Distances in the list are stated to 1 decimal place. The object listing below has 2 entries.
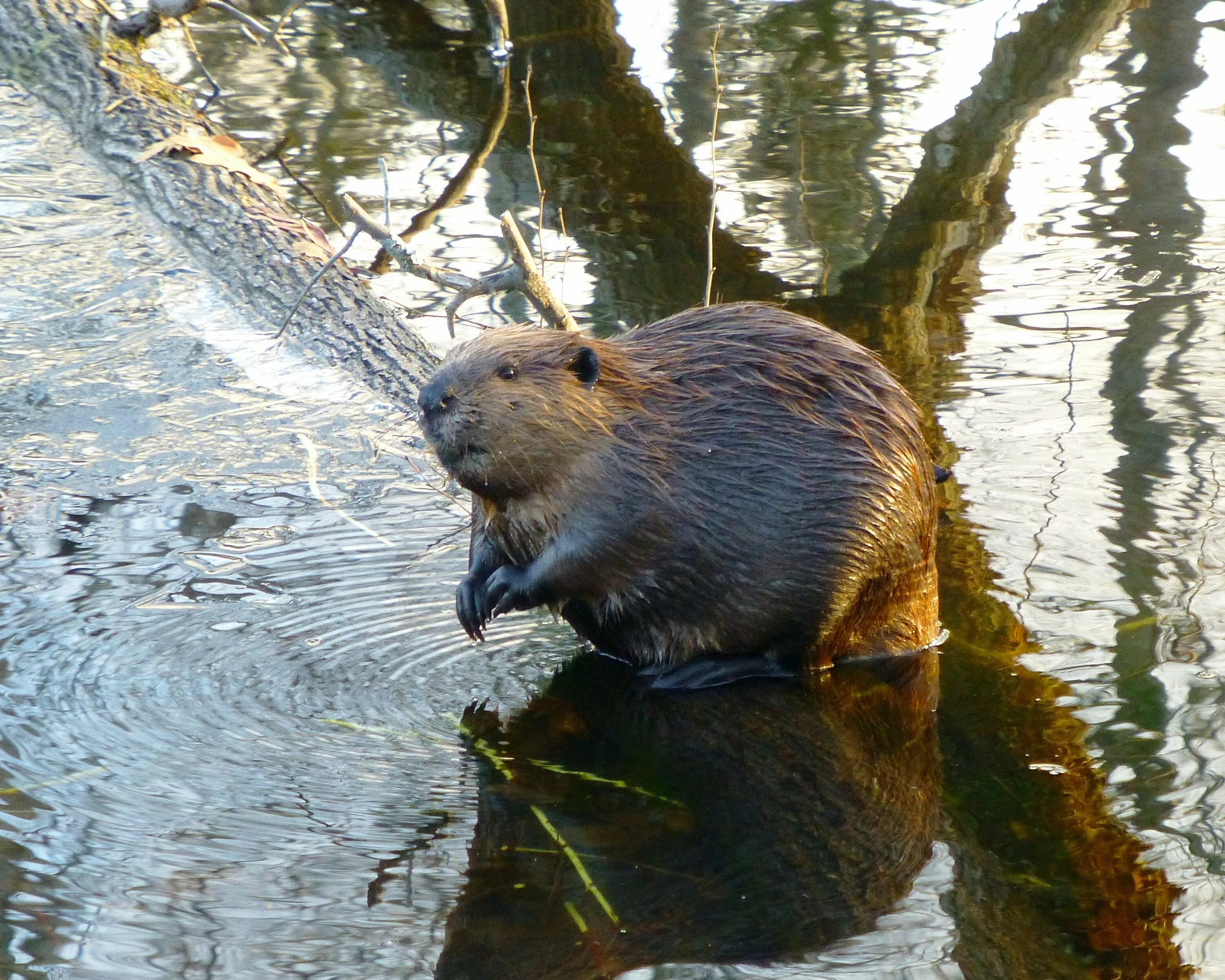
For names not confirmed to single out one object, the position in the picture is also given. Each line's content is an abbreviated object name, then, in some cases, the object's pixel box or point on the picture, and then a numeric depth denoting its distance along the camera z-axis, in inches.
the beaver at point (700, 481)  271.6
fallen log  404.5
